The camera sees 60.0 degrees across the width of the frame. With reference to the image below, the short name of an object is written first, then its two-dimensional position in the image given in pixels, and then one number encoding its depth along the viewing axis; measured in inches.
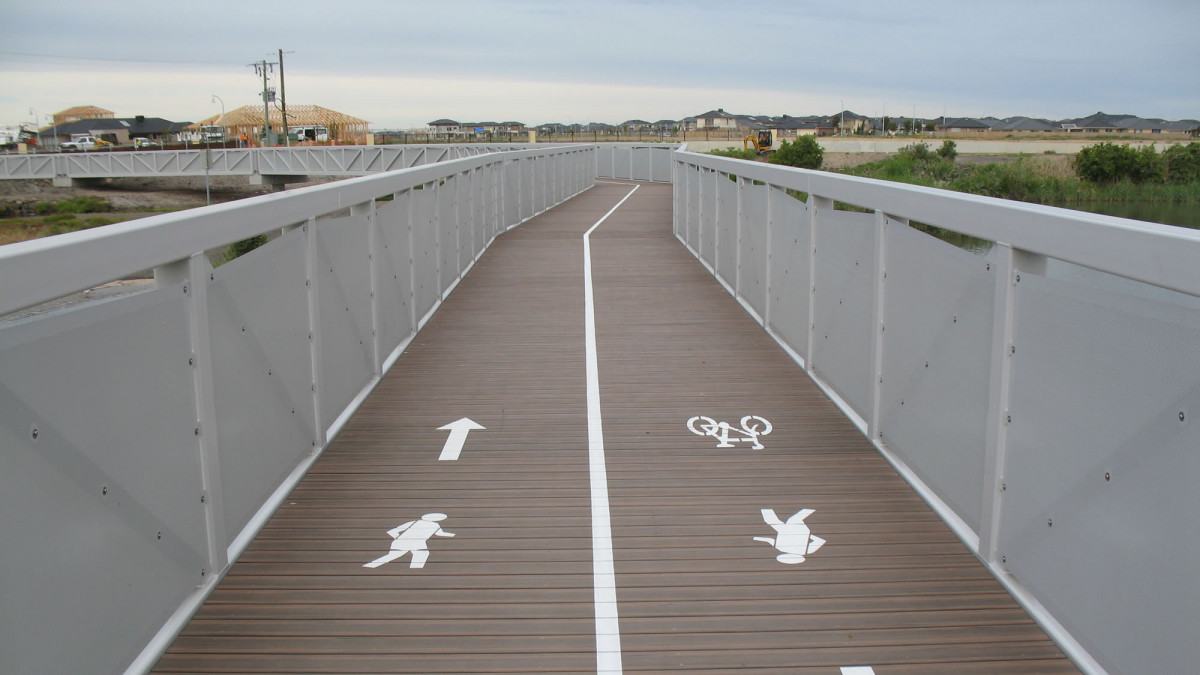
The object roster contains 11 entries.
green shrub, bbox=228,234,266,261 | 247.1
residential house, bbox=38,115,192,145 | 5664.4
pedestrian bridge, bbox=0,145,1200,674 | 133.3
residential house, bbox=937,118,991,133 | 5781.0
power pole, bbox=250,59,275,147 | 3576.3
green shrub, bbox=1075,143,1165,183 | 2091.5
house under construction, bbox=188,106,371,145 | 4923.7
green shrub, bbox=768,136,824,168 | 2662.4
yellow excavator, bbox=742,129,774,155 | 3029.0
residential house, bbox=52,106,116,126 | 6768.2
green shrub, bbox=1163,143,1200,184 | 2059.5
